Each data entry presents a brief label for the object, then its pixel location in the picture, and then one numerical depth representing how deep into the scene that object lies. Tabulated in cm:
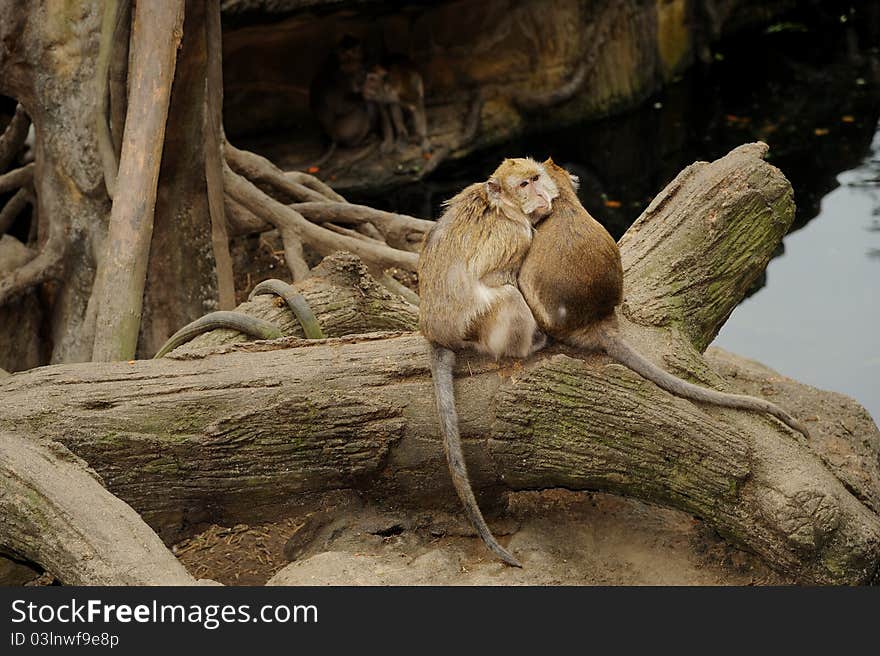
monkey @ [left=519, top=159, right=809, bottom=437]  435
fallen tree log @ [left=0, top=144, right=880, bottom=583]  436
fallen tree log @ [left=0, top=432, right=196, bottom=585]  394
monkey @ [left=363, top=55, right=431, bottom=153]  1124
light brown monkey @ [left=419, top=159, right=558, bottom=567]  436
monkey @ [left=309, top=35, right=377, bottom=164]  1122
